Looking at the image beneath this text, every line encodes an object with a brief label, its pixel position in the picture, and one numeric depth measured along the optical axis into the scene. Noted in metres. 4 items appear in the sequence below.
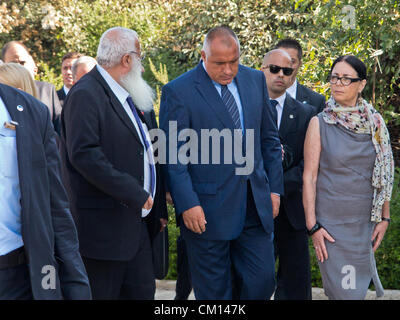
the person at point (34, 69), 6.31
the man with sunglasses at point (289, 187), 5.10
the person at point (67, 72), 7.52
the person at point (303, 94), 5.55
